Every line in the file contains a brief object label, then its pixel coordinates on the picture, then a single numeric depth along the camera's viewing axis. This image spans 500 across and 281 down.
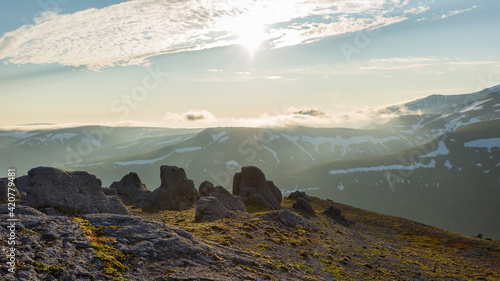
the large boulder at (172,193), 69.25
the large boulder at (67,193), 34.38
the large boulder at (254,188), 83.94
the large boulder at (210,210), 50.62
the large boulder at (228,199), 68.83
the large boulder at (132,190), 74.62
